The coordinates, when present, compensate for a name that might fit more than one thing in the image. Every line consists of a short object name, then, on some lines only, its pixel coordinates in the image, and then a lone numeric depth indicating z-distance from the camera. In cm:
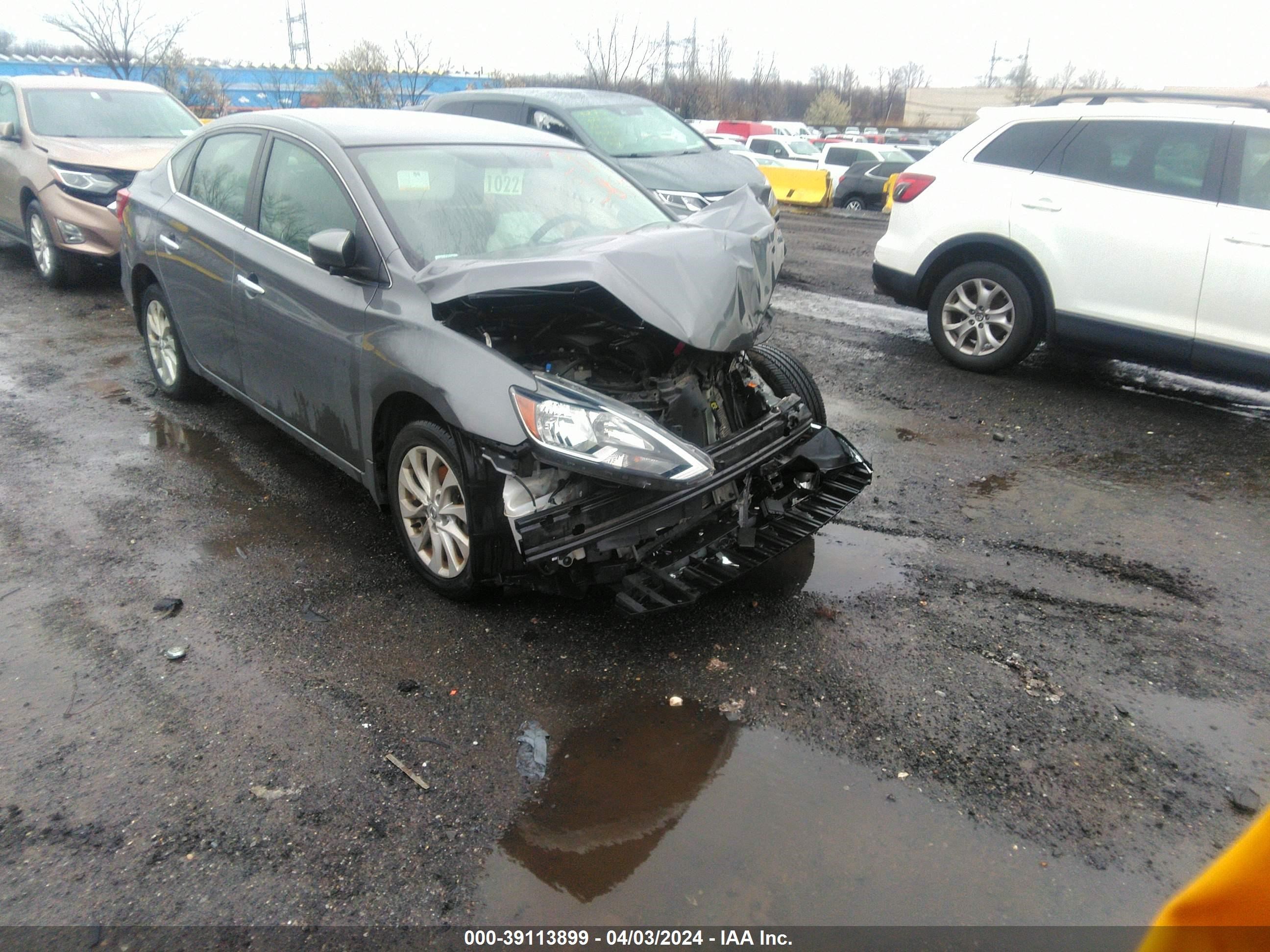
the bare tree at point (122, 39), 2369
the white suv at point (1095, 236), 560
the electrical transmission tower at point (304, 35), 5619
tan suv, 823
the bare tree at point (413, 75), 2911
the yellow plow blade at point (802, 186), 1903
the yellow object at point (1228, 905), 83
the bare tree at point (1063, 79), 6826
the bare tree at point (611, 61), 3522
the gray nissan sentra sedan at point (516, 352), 316
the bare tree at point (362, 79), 2848
